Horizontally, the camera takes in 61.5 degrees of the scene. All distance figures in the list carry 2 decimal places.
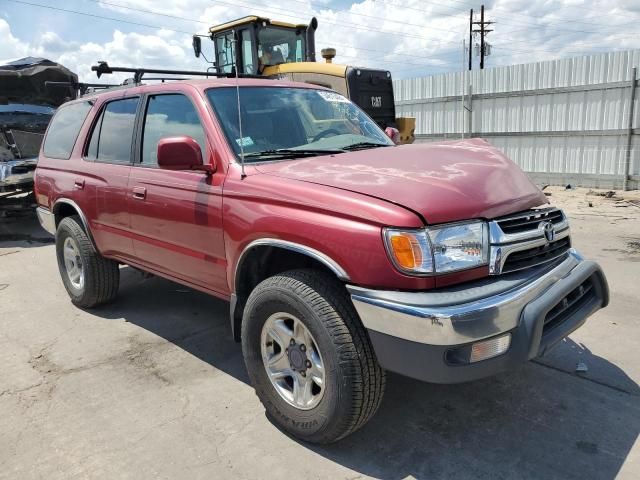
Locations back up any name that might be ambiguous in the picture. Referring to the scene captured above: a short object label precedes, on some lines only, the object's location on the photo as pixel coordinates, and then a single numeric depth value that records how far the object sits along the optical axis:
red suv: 2.41
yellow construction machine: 9.84
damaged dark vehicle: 8.73
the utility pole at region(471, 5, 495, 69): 35.89
